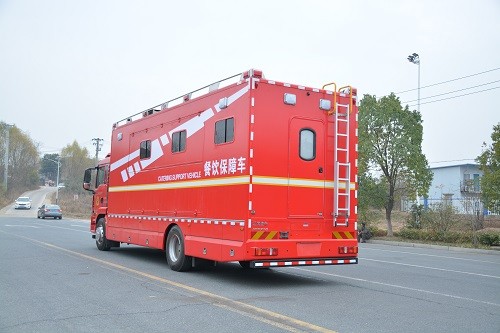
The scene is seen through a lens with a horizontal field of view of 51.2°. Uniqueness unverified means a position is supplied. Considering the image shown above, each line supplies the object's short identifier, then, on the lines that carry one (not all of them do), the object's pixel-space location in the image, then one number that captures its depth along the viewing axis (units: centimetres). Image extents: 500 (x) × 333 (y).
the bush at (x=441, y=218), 2391
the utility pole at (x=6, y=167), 7659
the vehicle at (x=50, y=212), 4438
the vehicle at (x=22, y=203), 6281
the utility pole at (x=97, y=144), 7750
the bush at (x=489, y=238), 2167
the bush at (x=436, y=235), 2297
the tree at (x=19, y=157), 8845
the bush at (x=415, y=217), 2605
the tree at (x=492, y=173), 2098
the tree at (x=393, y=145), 2520
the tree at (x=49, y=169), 14775
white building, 5284
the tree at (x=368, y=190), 2606
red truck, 952
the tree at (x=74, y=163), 8890
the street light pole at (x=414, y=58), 3225
